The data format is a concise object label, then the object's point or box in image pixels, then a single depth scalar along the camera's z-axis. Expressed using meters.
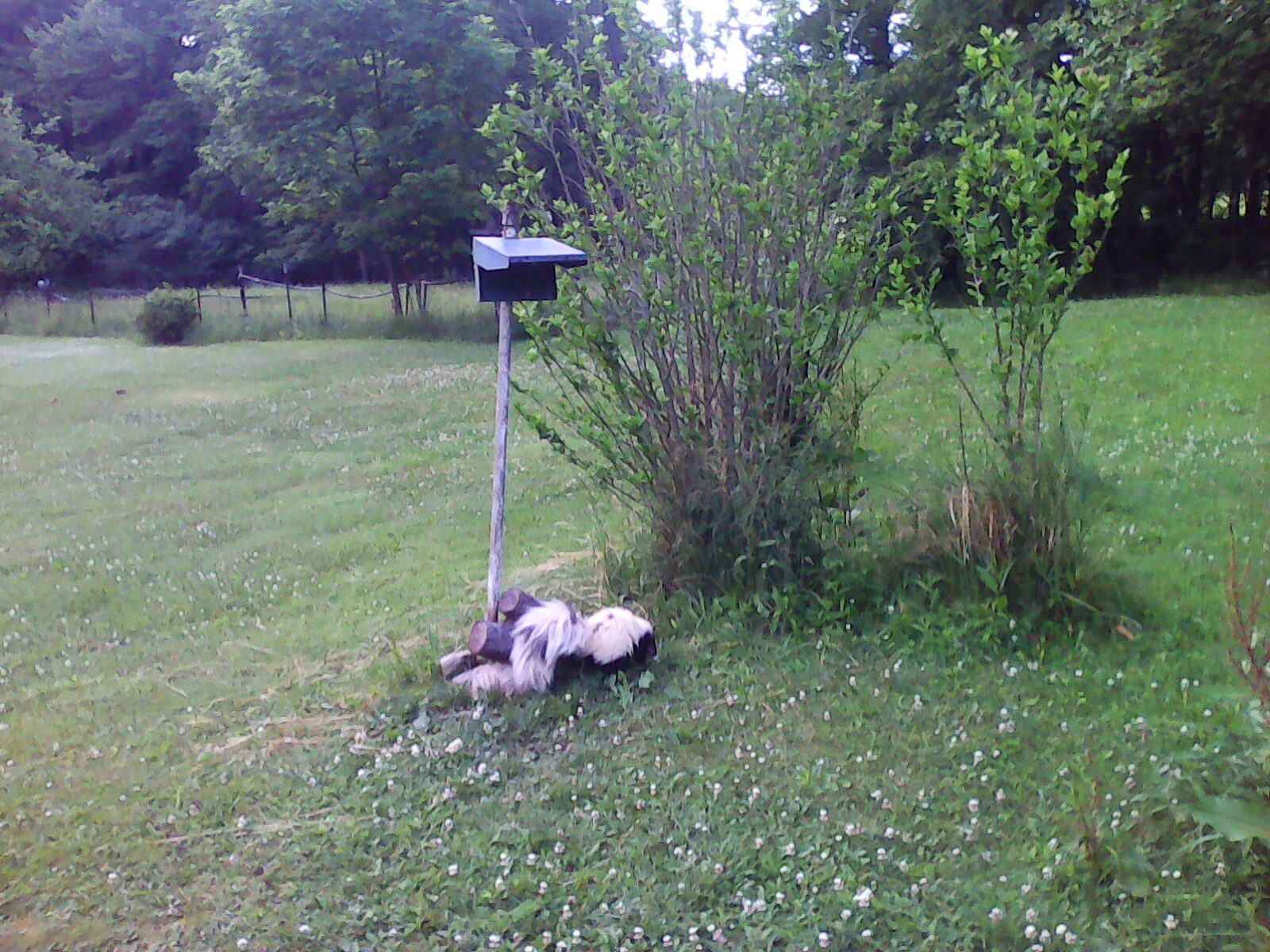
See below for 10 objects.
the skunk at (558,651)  4.56
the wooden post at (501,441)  4.89
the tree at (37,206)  32.56
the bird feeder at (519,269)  4.67
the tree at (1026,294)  4.64
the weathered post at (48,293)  29.27
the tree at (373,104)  21.92
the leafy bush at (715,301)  5.19
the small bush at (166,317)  23.75
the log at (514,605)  4.76
